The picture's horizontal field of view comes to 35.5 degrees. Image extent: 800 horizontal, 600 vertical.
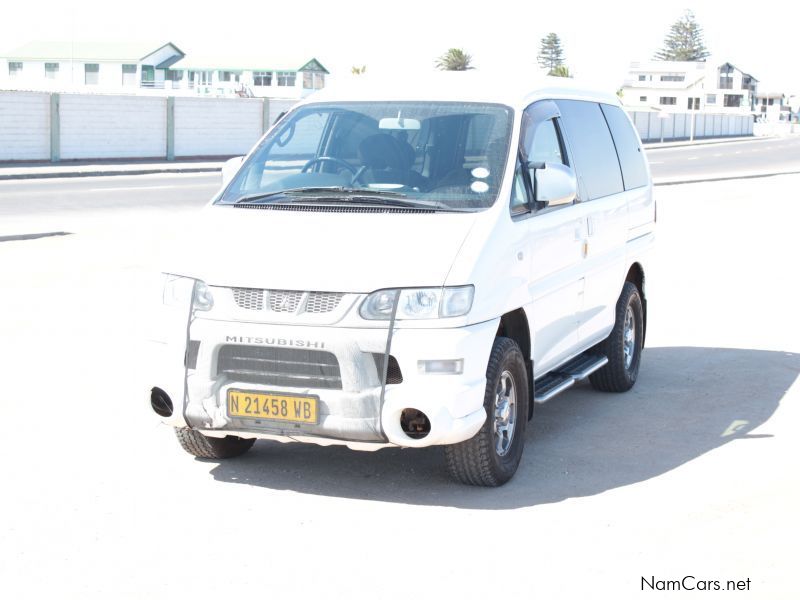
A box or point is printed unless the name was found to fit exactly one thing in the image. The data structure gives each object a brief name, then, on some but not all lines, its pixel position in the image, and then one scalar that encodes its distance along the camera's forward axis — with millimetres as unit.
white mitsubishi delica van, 5652
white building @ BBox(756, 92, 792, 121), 172625
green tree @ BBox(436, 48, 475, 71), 139125
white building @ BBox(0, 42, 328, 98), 111375
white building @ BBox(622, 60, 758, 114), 168000
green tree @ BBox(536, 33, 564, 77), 169375
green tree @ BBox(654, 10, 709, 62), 182375
